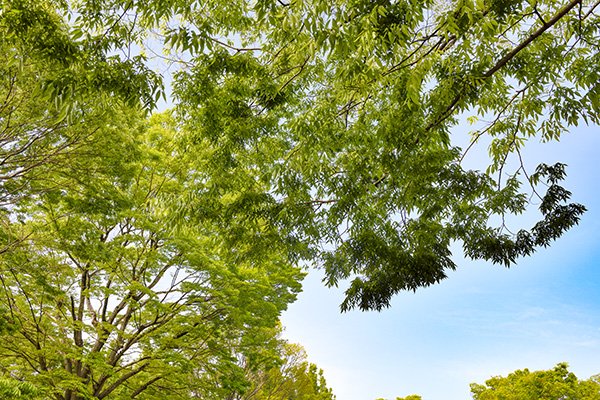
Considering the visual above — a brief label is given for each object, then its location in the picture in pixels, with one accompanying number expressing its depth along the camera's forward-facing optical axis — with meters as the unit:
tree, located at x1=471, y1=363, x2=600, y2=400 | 18.52
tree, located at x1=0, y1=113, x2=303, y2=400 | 8.81
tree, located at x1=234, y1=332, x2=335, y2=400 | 19.80
